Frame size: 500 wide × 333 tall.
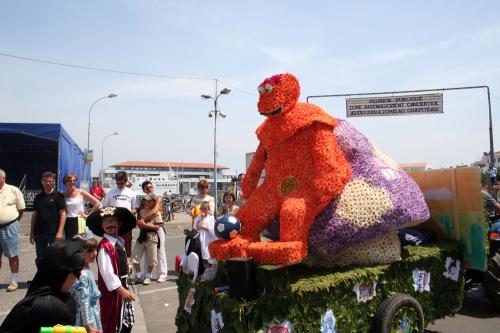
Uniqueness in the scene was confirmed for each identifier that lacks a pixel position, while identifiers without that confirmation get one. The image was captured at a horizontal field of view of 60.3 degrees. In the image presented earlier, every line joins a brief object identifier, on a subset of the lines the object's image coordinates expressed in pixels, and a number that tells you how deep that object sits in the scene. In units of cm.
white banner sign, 1323
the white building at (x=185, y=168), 7622
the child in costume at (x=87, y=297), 299
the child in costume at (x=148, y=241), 684
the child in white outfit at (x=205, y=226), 564
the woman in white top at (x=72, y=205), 633
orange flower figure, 345
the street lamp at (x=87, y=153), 2498
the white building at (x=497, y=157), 7748
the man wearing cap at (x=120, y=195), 638
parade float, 316
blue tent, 1644
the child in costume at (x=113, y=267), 346
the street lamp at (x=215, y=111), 2066
